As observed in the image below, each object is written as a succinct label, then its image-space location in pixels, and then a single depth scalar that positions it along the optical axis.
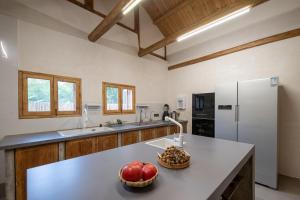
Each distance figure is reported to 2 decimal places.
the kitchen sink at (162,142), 2.00
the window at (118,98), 3.46
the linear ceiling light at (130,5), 2.13
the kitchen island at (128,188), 0.82
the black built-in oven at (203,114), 3.55
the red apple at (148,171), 0.91
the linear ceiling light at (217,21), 2.23
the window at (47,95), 2.39
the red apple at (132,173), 0.88
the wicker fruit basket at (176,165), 1.16
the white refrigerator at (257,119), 2.42
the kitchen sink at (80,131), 2.42
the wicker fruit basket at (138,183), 0.84
